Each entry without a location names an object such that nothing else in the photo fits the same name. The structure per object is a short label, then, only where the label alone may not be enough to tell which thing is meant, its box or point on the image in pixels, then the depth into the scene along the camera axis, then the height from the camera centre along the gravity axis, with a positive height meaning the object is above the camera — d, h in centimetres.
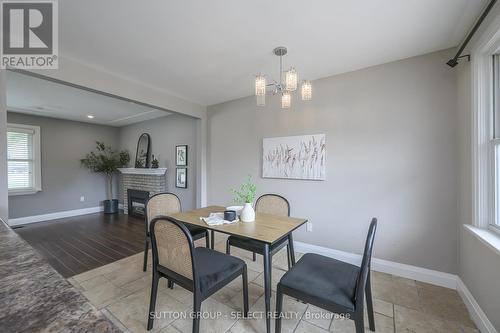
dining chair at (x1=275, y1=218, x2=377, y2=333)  124 -80
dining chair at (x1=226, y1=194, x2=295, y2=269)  209 -58
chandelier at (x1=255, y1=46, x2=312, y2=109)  183 +73
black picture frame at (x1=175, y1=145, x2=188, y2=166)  458 +24
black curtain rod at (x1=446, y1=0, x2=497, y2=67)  146 +104
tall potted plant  559 +8
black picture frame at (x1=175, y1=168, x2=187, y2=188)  458 -27
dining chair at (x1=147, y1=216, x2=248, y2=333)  140 -77
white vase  208 -48
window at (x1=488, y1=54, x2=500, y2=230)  163 +14
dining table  160 -55
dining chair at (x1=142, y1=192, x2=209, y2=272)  245 -53
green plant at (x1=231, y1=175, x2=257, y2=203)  209 -29
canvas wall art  285 +12
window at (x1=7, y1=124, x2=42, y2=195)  452 +16
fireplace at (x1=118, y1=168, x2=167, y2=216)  496 -43
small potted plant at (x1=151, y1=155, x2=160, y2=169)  503 +4
